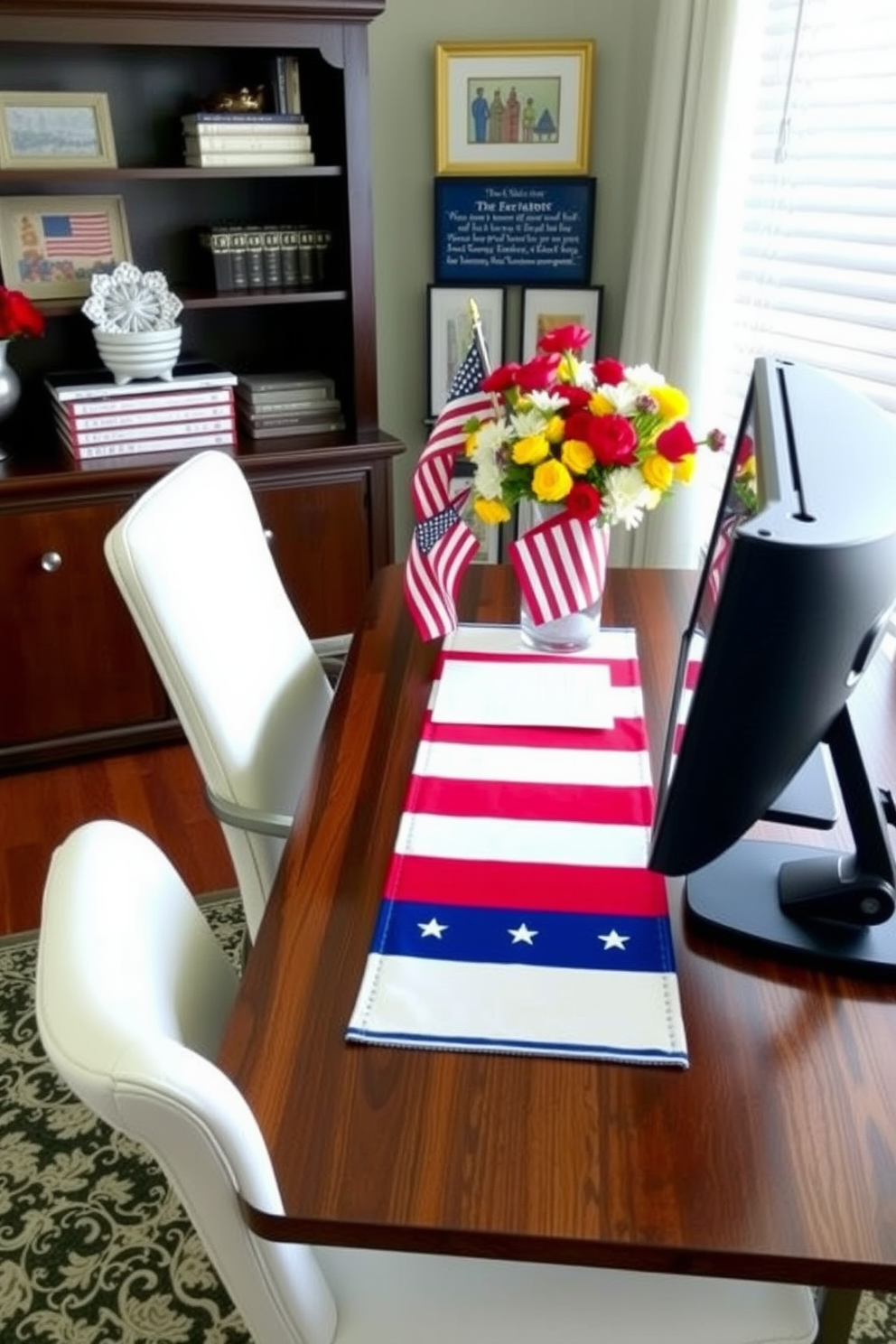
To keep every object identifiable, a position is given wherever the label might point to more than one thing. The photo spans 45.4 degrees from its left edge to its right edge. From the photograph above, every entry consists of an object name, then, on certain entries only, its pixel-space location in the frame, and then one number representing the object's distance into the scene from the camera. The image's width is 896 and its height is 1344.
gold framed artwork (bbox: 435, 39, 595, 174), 2.69
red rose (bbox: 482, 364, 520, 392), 1.42
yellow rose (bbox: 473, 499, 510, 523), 1.40
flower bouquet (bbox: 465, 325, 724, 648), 1.34
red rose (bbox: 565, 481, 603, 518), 1.36
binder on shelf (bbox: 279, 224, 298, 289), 2.59
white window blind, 2.04
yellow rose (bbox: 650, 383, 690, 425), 1.36
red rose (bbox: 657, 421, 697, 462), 1.33
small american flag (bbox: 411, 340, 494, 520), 1.54
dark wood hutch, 2.29
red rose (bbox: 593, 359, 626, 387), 1.40
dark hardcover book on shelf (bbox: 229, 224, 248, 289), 2.54
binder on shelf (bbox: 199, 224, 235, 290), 2.52
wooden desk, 0.74
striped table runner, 0.89
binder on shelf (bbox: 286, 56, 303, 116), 2.44
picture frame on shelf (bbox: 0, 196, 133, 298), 2.44
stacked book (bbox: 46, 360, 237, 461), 2.40
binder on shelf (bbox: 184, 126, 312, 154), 2.35
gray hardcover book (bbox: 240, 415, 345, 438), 2.65
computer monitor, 0.71
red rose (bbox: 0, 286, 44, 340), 2.24
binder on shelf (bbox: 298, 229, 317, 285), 2.60
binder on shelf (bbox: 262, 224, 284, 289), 2.58
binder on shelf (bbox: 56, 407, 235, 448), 2.41
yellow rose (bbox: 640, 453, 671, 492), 1.35
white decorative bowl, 2.39
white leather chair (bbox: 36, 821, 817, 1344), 0.70
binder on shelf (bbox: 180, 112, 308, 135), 2.34
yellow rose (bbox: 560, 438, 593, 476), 1.34
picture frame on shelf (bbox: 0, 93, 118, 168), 2.31
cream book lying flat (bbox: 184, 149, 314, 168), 2.36
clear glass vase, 1.51
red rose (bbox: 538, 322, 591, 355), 1.46
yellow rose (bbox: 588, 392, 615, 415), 1.35
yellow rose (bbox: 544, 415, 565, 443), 1.35
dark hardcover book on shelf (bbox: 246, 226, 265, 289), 2.56
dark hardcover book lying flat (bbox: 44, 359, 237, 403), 2.39
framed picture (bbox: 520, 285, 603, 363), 2.91
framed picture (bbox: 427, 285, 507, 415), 2.91
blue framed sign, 2.83
